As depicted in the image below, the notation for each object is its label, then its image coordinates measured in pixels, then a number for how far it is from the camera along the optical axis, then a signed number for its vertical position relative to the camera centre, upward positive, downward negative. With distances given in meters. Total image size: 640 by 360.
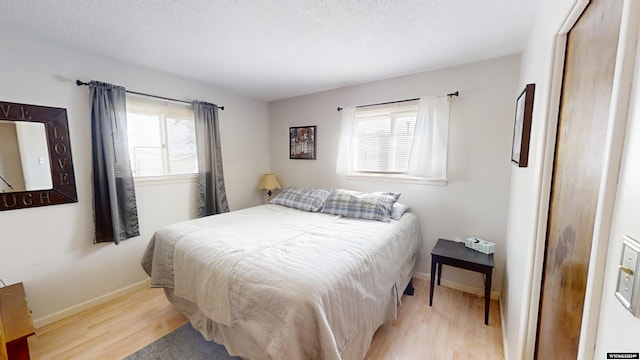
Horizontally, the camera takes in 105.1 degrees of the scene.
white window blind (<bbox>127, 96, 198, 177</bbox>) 2.56 +0.25
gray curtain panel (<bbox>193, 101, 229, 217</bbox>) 2.98 -0.03
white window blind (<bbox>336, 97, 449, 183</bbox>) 2.52 +0.20
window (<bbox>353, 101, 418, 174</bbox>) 2.77 +0.25
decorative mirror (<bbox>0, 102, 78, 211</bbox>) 1.85 +0.03
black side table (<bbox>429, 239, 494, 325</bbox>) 1.97 -0.86
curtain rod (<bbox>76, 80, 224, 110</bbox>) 2.14 +0.68
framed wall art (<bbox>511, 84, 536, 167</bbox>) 1.43 +0.19
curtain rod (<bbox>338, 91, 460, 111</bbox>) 2.42 +0.63
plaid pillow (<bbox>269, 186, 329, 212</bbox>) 2.92 -0.50
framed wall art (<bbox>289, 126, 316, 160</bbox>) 3.51 +0.24
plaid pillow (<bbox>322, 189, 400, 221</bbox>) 2.47 -0.49
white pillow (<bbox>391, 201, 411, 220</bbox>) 2.49 -0.54
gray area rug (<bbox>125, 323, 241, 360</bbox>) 1.71 -1.36
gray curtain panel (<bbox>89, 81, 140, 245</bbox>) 2.22 -0.04
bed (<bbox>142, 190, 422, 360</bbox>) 1.20 -0.73
